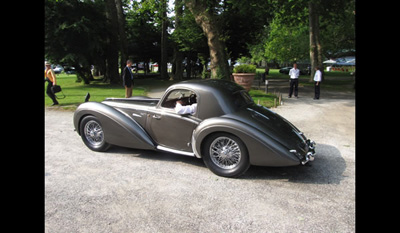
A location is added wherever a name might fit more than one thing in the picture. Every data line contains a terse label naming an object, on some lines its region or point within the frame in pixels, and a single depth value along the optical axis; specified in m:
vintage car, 4.29
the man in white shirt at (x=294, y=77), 14.17
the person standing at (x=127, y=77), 11.06
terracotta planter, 14.59
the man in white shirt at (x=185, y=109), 4.95
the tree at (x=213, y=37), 14.19
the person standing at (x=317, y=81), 13.48
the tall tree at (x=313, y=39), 23.69
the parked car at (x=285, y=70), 45.44
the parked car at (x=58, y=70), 48.61
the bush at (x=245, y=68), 14.91
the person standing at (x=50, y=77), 10.99
